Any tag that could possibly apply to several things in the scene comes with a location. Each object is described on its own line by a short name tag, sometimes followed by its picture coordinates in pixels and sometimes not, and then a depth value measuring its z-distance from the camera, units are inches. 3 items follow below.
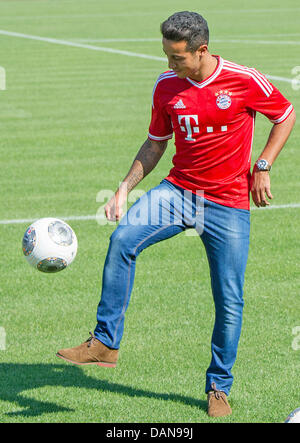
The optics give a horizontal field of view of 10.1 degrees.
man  459.1
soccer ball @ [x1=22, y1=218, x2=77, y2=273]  511.9
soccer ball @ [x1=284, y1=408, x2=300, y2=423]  401.9
